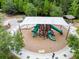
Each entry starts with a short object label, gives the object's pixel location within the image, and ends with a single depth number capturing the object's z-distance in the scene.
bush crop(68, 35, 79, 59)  7.28
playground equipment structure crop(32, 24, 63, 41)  9.51
